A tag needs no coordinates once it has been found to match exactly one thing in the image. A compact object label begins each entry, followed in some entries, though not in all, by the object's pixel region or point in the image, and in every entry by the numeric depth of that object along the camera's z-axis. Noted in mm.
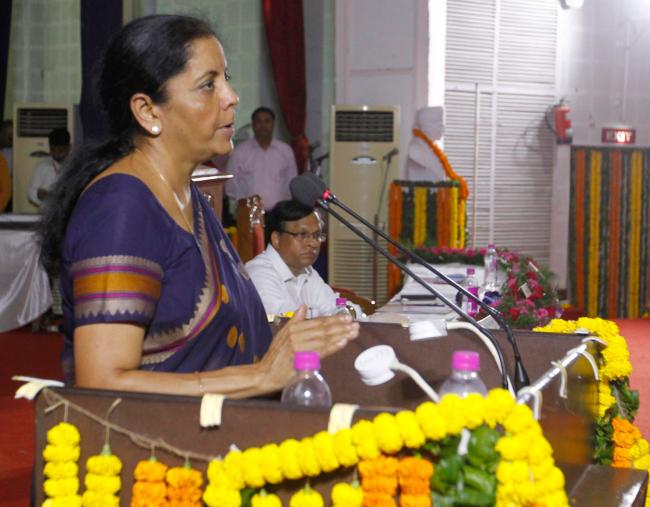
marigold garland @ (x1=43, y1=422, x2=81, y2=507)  2716
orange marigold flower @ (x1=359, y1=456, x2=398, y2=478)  2449
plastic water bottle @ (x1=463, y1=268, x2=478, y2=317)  7929
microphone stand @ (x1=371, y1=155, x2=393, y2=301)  12273
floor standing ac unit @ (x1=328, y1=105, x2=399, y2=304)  12328
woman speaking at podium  2909
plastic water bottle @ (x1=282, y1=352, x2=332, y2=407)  2923
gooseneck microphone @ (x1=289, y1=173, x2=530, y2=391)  3263
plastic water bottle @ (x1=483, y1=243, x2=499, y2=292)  8965
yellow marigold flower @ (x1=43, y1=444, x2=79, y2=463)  2712
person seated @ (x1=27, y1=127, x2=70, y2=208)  12141
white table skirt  10795
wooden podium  2587
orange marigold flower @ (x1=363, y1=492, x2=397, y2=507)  2451
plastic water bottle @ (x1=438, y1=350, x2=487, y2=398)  2803
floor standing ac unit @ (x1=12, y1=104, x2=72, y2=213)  13030
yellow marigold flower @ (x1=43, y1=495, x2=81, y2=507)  2742
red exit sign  13405
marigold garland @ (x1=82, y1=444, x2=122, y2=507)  2680
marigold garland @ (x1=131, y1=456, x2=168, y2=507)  2636
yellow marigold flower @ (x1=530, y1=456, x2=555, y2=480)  2449
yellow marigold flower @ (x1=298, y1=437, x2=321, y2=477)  2451
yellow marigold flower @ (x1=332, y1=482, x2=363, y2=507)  2458
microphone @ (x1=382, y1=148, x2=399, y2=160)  12297
